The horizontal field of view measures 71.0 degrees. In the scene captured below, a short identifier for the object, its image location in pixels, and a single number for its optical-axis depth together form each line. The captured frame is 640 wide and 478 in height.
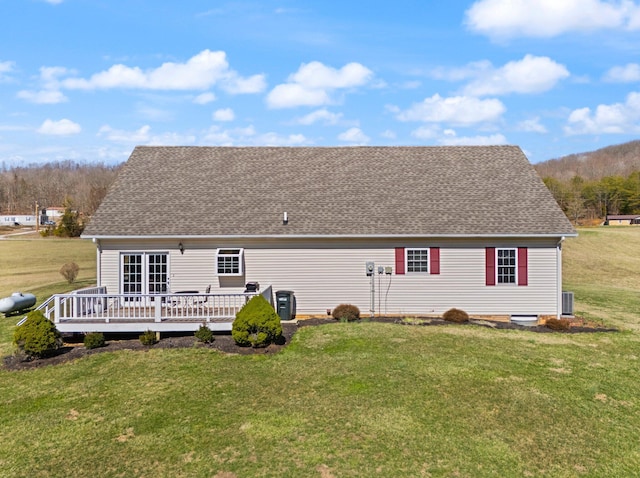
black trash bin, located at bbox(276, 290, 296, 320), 15.33
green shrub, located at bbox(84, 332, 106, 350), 12.13
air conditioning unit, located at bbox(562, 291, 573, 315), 16.25
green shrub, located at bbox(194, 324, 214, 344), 12.40
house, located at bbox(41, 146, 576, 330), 15.62
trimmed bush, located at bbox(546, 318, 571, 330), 14.59
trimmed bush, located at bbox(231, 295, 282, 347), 11.88
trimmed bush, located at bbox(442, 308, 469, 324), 15.26
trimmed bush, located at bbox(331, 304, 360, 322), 15.41
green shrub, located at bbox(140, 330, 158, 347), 12.30
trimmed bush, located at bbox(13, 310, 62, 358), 11.17
